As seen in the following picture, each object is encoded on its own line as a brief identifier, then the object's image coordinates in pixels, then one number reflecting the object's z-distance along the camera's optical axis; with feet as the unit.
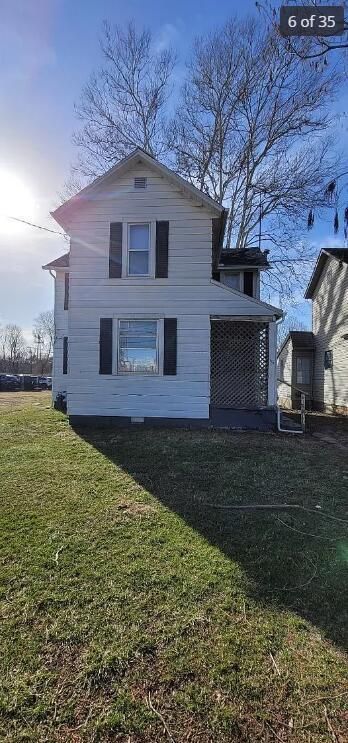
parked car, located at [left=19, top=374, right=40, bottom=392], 112.79
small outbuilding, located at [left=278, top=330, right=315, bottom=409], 65.41
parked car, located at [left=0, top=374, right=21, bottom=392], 106.93
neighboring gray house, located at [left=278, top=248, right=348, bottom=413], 54.34
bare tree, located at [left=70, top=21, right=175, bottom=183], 62.54
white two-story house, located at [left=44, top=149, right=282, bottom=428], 32.83
